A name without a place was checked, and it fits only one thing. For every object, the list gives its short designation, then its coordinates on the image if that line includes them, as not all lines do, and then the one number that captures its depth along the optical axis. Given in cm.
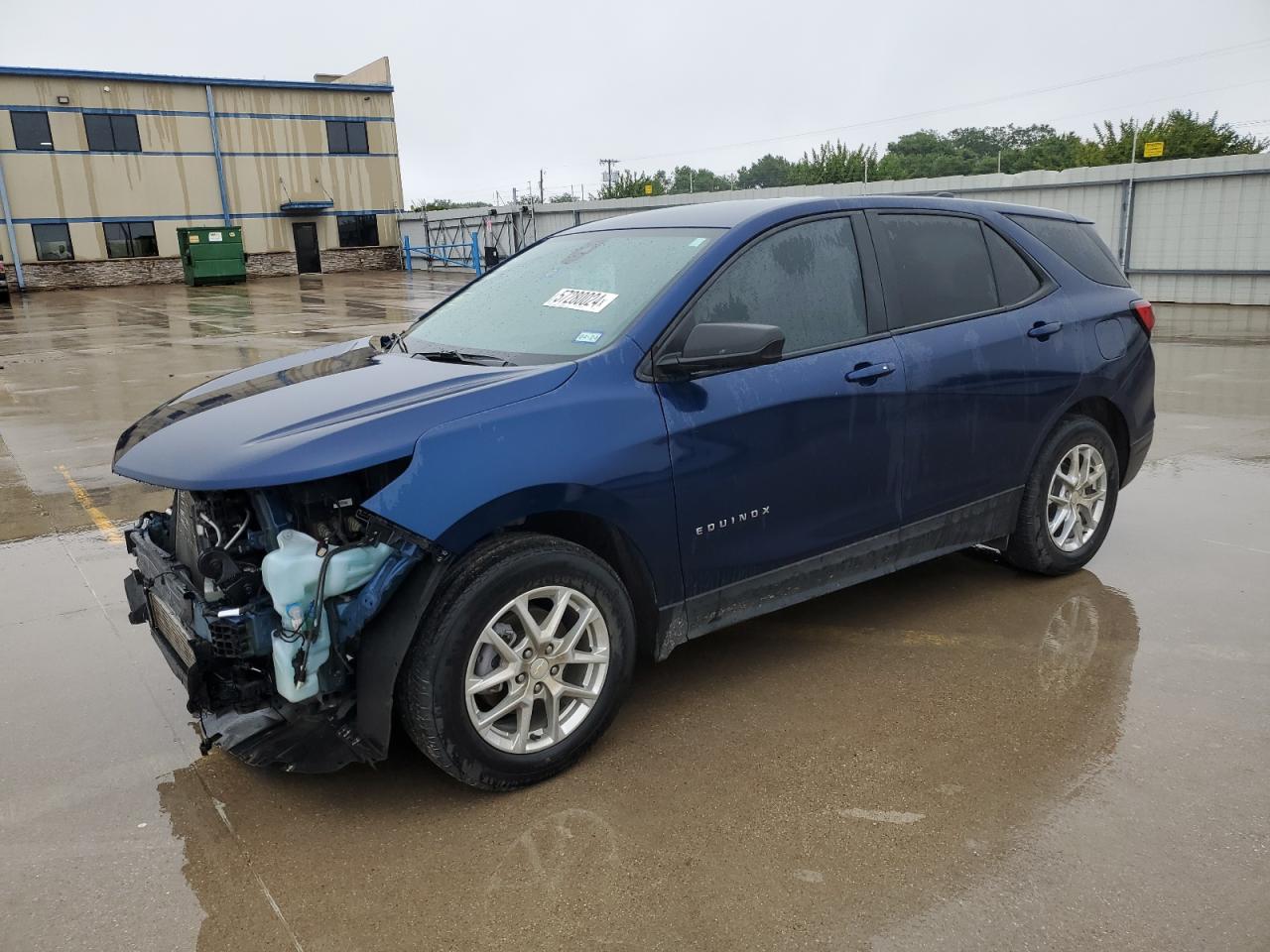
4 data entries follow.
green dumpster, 3309
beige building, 3334
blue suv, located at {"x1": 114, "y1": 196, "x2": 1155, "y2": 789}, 279
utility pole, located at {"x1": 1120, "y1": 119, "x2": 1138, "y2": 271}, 1914
